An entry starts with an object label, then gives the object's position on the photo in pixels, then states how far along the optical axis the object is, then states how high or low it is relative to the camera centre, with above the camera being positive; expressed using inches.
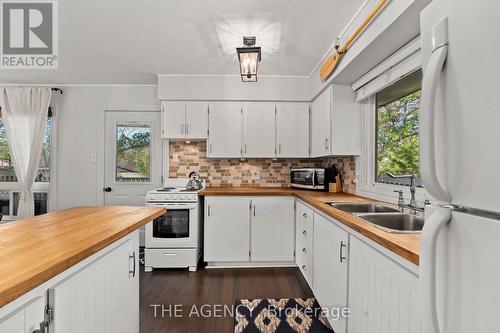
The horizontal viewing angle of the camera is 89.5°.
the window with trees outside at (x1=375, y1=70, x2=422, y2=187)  76.0 +12.8
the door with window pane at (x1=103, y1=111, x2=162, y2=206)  147.2 +5.6
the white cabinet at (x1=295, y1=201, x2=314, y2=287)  94.9 -30.6
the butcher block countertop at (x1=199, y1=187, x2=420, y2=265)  38.2 -12.1
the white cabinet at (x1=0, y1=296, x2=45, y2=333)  26.3 -17.2
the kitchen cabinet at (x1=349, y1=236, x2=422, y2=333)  38.2 -22.8
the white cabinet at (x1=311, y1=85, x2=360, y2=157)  106.0 +18.9
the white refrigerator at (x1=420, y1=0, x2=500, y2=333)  19.9 +0.2
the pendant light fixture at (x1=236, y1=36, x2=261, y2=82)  77.5 +33.4
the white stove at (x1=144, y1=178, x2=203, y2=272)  116.5 -31.4
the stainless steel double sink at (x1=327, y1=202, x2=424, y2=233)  61.5 -13.5
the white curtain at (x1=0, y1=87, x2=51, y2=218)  138.1 +19.8
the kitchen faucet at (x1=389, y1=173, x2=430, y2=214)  64.1 -9.1
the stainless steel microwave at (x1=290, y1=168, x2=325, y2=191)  123.4 -6.1
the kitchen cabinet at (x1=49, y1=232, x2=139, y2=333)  35.4 -22.3
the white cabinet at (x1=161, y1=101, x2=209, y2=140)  131.3 +24.9
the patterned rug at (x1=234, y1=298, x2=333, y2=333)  75.4 -47.9
